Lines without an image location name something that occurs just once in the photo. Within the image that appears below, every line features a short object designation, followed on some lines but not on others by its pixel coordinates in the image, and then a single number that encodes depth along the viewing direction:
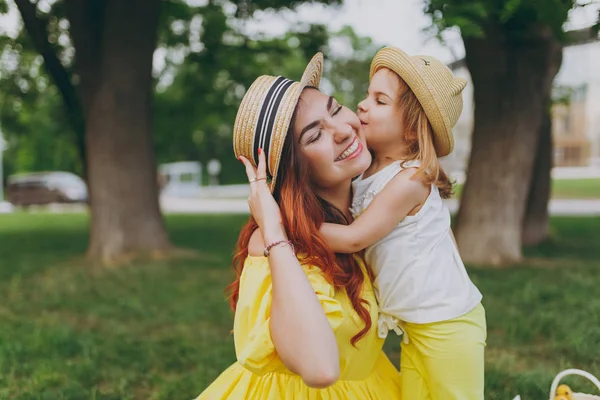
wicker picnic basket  2.18
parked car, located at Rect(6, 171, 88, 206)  29.98
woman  1.87
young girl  2.09
